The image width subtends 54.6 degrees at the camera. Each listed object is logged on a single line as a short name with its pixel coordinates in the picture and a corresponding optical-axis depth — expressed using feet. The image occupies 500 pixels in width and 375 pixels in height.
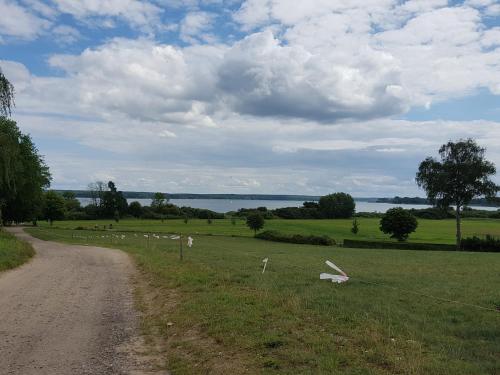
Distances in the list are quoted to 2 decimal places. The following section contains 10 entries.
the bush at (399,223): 216.13
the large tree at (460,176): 184.24
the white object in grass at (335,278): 45.68
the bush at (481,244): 167.83
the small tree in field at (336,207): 450.71
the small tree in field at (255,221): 244.63
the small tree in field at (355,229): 266.67
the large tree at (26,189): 168.45
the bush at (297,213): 413.39
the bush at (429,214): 411.34
